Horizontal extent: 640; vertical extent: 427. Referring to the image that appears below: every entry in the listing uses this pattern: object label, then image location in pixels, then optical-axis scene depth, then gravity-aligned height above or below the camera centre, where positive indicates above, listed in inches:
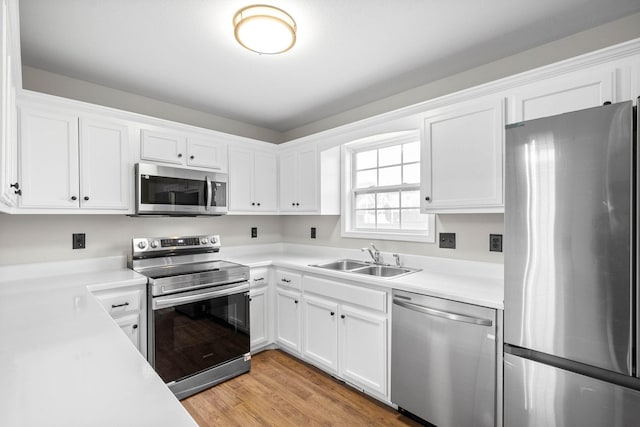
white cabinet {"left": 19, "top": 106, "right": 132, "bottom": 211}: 83.3 +14.8
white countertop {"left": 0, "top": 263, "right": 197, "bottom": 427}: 26.0 -16.8
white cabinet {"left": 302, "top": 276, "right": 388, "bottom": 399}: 85.4 -35.4
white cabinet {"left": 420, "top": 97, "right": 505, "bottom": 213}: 76.6 +14.2
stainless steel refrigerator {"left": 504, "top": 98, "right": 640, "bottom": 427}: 48.9 -9.9
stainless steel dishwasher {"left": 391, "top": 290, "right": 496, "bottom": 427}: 66.3 -33.9
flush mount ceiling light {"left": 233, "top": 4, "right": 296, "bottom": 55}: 66.2 +40.2
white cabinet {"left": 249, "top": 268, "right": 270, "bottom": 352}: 114.1 -34.7
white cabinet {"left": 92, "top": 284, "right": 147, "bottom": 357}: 83.4 -25.7
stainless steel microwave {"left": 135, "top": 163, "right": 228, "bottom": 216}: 99.1 +7.4
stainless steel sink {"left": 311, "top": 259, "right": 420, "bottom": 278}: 103.8 -19.2
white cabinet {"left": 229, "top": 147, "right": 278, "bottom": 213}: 126.9 +13.6
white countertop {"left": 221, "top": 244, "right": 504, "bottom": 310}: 71.4 -18.1
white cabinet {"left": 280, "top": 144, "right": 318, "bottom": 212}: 126.8 +14.0
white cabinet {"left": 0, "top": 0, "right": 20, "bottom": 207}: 41.4 +20.5
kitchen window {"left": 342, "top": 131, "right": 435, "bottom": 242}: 110.3 +8.6
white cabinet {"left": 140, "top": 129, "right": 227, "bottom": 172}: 104.7 +22.5
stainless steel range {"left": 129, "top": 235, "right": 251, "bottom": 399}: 88.4 -30.7
